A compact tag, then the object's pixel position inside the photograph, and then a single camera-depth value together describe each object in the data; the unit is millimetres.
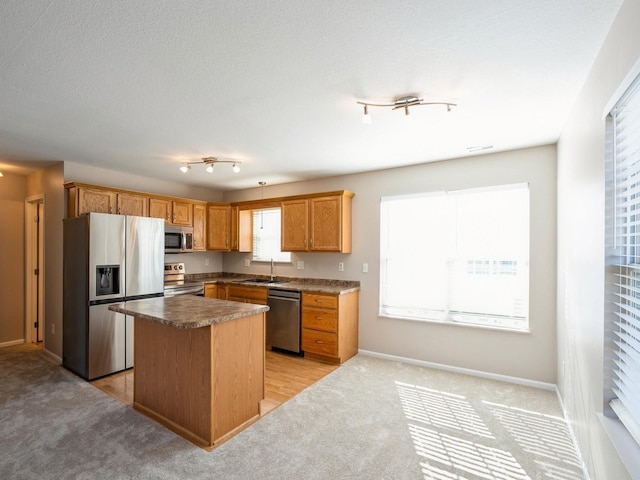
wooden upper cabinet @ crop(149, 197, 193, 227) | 4777
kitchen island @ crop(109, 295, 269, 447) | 2389
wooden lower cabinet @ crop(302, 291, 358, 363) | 4133
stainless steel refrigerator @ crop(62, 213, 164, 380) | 3633
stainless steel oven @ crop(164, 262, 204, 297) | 4734
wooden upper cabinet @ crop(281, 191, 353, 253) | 4496
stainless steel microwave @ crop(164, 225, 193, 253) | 4863
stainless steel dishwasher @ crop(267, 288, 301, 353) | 4457
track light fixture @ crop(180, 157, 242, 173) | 3942
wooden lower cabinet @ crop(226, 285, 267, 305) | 4820
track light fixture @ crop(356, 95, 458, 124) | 2314
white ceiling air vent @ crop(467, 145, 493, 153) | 3418
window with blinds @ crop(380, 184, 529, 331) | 3543
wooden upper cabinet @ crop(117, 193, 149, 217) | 4371
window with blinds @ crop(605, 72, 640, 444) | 1365
